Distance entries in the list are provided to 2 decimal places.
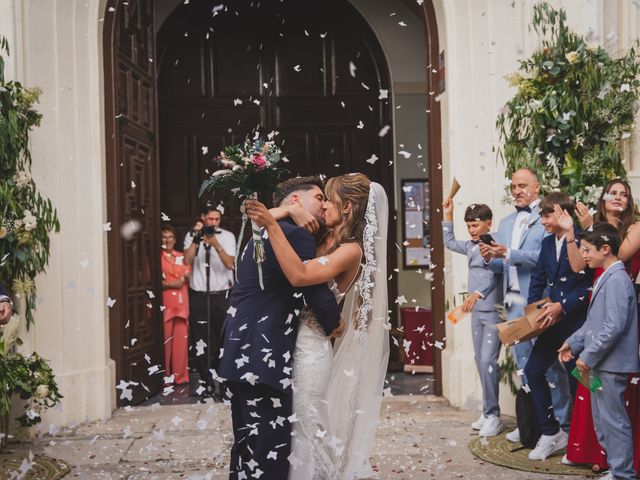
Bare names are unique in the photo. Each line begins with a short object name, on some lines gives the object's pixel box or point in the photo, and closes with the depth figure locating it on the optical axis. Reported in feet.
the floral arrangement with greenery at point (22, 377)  18.71
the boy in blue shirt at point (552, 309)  17.40
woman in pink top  28.81
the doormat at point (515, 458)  17.08
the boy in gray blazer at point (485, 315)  20.27
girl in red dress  15.98
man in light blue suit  18.99
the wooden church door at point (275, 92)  34.30
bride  12.32
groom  11.77
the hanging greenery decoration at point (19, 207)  18.90
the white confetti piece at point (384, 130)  34.19
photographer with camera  28.32
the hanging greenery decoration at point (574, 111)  19.94
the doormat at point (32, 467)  17.79
